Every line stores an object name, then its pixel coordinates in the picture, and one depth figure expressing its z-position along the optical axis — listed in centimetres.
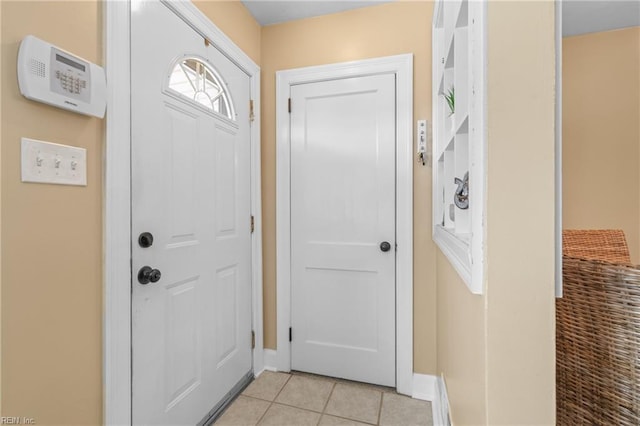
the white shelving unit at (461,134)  67
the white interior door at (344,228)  200
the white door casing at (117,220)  110
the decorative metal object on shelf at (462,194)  103
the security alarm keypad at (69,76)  92
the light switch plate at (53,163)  87
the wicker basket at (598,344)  74
